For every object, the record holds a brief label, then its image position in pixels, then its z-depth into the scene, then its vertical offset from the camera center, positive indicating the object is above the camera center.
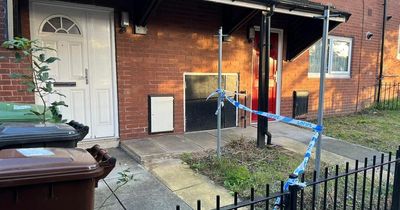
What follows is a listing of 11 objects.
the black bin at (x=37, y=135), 1.87 -0.38
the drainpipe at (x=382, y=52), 9.10 +0.79
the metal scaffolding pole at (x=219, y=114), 3.96 -0.49
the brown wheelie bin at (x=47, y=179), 1.35 -0.48
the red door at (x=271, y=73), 6.71 +0.10
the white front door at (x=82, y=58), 4.38 +0.30
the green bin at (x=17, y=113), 2.54 -0.31
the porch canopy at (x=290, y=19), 4.80 +1.13
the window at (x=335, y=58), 7.78 +0.53
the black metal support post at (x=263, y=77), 4.77 +0.01
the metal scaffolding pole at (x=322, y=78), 2.72 +0.00
